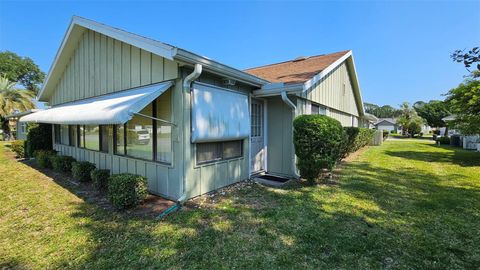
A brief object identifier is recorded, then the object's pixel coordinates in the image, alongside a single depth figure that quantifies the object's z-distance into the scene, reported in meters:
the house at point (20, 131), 27.48
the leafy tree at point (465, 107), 12.38
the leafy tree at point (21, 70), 45.50
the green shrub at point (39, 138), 12.94
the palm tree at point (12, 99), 25.05
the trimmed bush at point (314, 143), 7.02
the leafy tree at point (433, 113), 56.12
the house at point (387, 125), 73.44
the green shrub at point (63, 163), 9.22
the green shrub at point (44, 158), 10.42
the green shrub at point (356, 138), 13.04
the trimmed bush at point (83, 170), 7.81
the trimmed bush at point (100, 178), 6.81
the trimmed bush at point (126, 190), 5.20
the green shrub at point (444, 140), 26.00
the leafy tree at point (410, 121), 50.21
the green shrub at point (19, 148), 14.09
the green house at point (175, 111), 5.65
